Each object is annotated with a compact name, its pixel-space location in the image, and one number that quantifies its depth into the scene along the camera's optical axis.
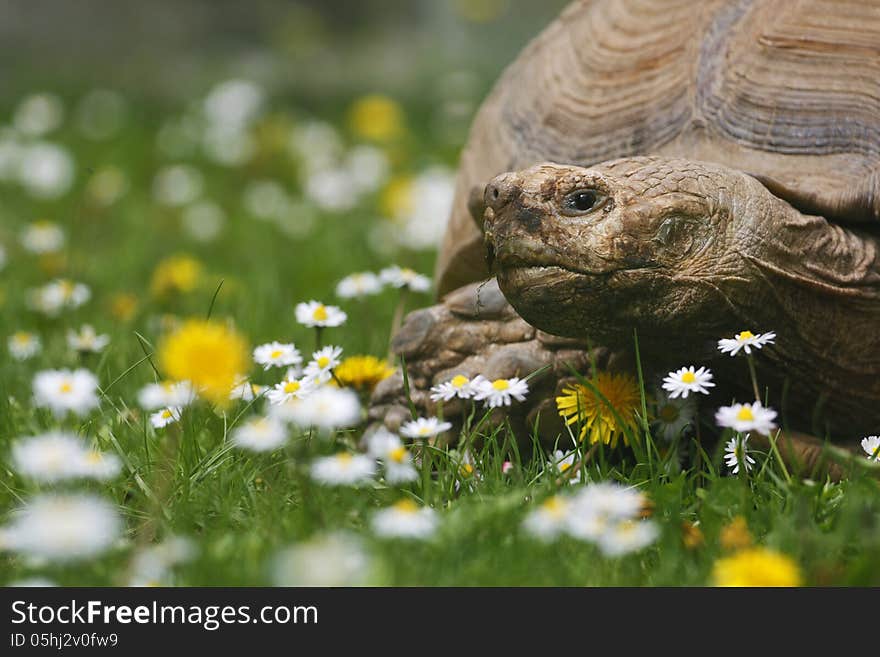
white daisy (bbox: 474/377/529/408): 2.29
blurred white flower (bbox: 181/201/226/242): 5.34
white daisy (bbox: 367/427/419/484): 2.04
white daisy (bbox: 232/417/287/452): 1.97
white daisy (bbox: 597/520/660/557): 1.70
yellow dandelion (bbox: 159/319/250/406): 1.70
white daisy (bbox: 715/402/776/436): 1.97
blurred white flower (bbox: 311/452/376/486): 1.81
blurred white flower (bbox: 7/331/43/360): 3.19
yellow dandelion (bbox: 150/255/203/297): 3.94
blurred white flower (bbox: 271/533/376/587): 1.47
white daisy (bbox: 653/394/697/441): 2.35
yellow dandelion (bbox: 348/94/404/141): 6.74
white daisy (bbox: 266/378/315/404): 2.37
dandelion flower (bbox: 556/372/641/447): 2.32
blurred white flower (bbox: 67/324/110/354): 2.96
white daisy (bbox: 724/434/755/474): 2.11
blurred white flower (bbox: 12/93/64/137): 6.90
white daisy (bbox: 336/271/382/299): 3.14
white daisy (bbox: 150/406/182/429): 2.33
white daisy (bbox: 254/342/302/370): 2.60
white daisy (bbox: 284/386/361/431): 1.83
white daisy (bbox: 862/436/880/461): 2.30
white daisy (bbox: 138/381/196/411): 2.38
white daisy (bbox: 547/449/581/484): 2.25
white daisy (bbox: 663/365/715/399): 2.17
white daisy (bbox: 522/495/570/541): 1.74
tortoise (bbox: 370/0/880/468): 2.21
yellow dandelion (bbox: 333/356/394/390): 2.72
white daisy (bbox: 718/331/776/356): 2.14
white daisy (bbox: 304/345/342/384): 2.46
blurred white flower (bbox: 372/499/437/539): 1.70
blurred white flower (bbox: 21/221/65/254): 4.52
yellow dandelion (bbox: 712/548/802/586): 1.57
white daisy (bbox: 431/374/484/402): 2.37
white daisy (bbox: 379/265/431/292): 2.98
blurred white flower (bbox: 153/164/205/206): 5.87
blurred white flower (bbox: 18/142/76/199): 5.74
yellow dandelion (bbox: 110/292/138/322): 3.79
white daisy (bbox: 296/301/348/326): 2.72
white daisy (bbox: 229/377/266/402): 2.53
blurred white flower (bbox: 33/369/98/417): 2.13
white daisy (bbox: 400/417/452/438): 2.21
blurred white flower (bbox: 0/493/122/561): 1.49
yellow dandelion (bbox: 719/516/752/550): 1.81
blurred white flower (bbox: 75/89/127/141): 7.13
